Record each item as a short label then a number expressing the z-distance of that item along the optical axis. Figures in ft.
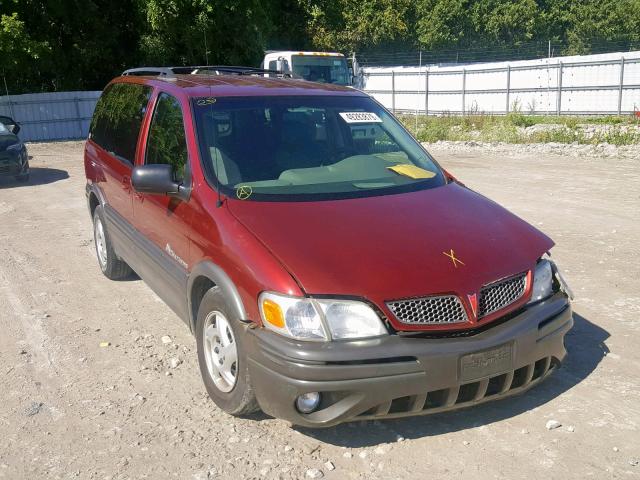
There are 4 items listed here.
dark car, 40.65
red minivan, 10.22
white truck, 67.21
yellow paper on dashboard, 14.45
